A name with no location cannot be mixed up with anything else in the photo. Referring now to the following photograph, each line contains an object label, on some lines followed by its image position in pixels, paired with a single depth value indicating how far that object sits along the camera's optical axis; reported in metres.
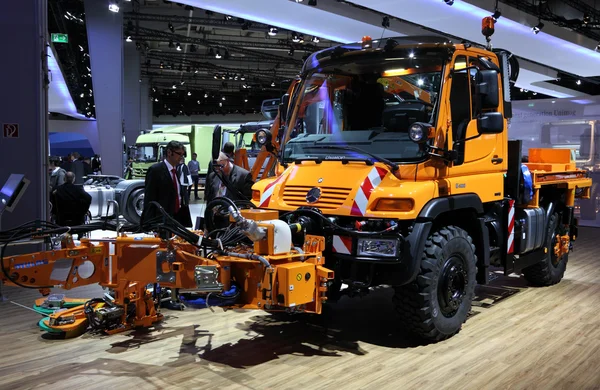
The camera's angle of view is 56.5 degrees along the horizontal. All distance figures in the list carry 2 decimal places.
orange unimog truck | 4.18
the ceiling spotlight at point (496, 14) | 10.22
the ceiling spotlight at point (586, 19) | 12.36
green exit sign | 13.46
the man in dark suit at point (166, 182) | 5.87
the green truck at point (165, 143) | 18.48
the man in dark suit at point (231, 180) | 6.55
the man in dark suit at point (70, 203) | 8.64
